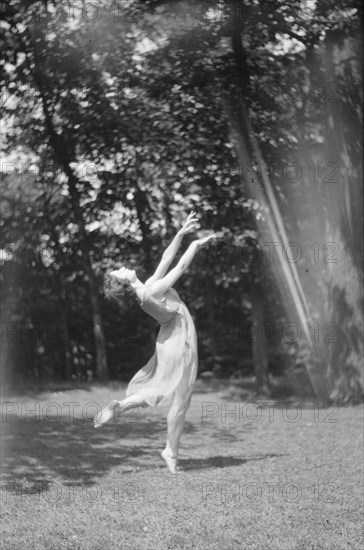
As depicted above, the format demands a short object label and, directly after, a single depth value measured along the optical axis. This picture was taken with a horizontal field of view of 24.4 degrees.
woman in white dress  8.58
